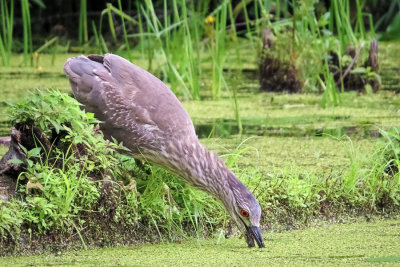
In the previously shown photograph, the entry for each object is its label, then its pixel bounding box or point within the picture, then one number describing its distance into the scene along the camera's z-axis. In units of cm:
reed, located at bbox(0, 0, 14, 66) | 1652
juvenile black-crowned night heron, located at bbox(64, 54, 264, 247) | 782
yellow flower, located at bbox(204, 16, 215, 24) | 1555
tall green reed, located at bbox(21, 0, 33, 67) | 1529
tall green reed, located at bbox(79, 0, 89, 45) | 1677
